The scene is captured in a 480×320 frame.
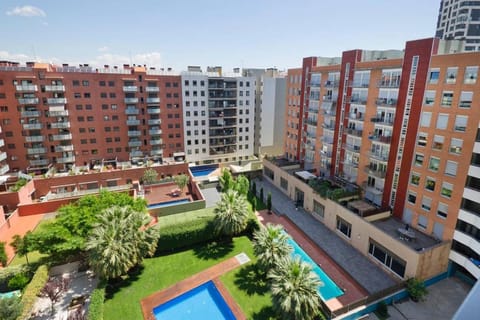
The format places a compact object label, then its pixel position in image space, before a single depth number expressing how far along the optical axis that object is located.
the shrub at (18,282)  26.94
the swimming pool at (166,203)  46.97
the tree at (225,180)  49.23
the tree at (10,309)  20.95
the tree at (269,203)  44.88
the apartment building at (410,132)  26.60
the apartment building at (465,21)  71.31
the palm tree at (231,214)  33.62
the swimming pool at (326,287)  27.20
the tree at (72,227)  27.81
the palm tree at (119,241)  26.12
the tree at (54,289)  24.97
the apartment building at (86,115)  50.53
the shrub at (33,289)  23.67
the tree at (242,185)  46.23
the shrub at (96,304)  23.21
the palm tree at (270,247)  26.80
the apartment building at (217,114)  63.09
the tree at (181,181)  52.03
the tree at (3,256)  29.96
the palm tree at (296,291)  21.13
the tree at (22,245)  27.94
